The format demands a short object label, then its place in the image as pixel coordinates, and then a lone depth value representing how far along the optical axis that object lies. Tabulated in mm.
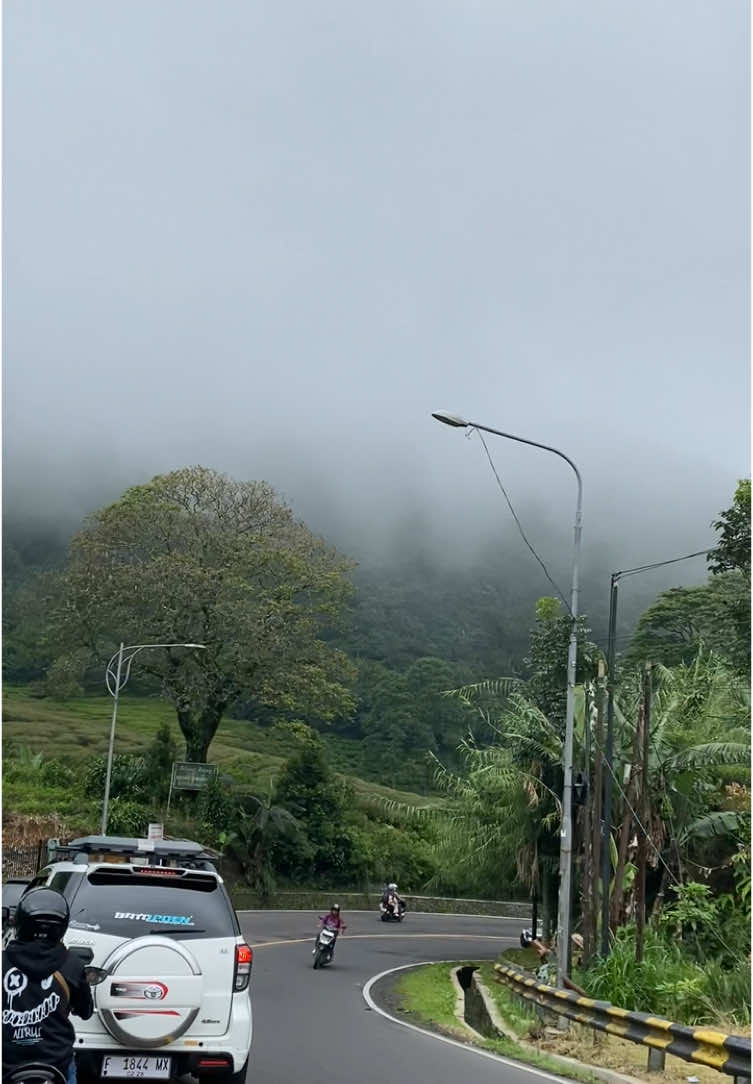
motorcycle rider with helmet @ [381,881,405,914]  46062
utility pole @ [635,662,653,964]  17500
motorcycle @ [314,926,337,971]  26312
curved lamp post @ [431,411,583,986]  18750
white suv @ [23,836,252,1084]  8328
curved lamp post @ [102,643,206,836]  37219
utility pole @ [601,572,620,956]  19547
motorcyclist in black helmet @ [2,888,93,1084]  6105
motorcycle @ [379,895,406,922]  46062
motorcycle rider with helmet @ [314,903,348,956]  26875
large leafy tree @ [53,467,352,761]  46875
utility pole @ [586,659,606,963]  20297
